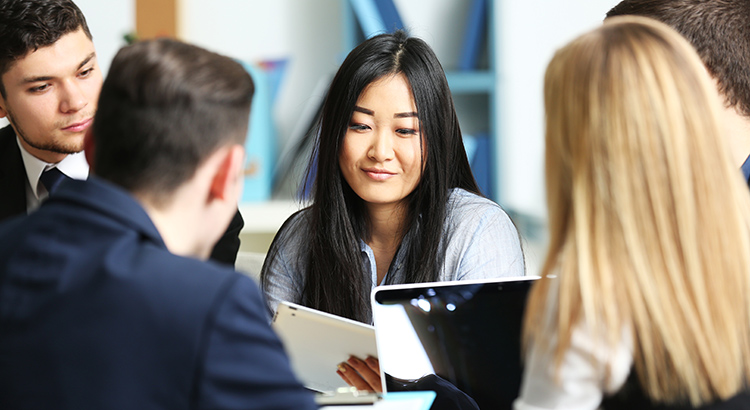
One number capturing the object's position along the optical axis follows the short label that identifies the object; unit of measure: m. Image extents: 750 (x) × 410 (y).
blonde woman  1.82
